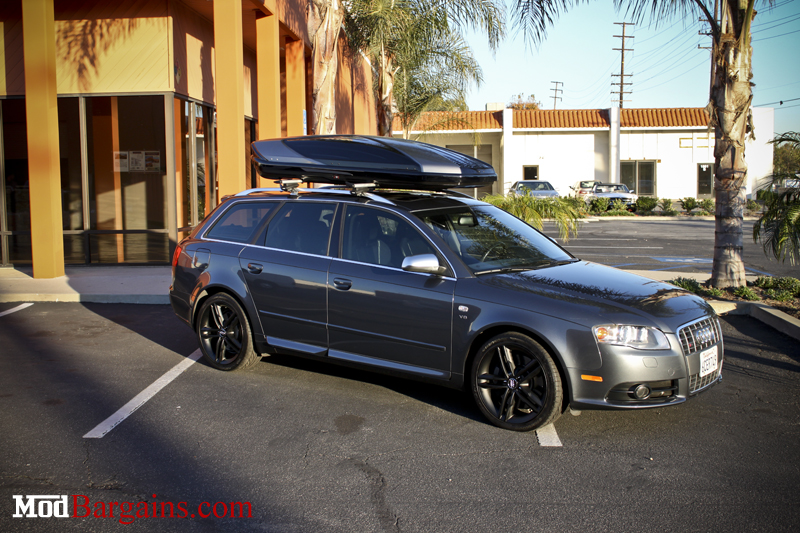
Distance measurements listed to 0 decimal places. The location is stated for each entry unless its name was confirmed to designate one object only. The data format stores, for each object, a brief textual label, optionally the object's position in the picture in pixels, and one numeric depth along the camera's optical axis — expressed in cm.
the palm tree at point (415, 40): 1496
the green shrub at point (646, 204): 3306
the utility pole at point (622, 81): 7076
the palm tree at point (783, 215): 800
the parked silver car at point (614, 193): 3467
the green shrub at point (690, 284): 923
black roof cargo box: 567
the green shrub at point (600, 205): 3297
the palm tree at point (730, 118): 895
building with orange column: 1261
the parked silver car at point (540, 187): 3295
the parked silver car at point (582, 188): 3731
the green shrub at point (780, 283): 921
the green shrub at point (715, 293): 909
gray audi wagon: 443
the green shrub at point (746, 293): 884
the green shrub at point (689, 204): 3263
